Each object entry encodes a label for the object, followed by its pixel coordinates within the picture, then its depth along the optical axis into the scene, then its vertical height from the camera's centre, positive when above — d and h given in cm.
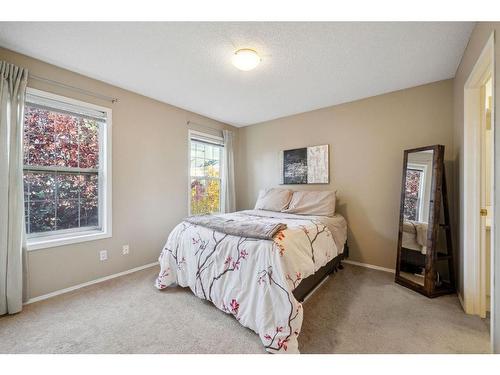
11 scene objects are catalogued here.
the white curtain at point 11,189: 181 -2
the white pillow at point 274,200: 327 -21
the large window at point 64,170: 213 +18
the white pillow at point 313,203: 288 -24
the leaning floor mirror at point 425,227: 214 -43
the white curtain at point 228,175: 400 +22
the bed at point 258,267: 144 -70
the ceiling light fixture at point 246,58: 186 +114
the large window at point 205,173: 361 +24
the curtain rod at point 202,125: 346 +106
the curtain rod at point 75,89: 207 +106
